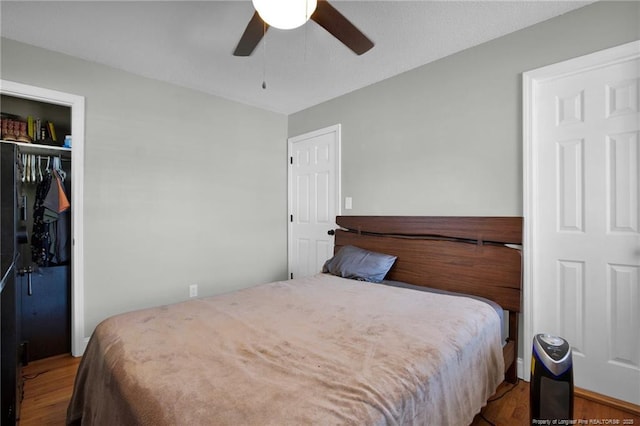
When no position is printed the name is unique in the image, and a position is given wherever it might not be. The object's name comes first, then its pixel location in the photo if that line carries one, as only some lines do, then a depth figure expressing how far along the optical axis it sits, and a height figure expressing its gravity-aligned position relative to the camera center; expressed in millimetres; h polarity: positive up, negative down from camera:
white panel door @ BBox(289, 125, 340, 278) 3424 +188
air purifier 1264 -728
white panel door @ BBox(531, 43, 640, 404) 1781 -56
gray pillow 2535 -449
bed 912 -559
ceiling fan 1431 +988
